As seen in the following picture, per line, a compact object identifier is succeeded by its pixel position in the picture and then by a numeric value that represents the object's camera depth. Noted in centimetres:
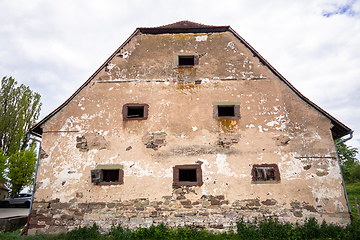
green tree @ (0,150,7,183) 1842
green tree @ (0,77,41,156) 2191
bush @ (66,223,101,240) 767
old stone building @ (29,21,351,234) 809
